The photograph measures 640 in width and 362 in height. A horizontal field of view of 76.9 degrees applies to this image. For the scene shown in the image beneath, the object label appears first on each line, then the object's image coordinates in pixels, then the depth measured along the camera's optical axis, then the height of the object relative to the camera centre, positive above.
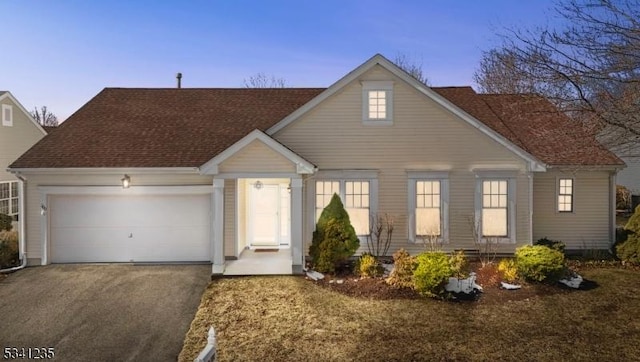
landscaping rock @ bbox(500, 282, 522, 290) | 10.37 -2.84
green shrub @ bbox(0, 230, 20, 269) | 12.72 -2.38
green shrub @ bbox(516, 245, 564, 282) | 10.52 -2.30
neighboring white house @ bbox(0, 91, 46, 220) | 19.05 +1.70
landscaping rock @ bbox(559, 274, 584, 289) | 10.59 -2.78
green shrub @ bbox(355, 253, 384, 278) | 11.40 -2.61
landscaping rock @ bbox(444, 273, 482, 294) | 9.98 -2.75
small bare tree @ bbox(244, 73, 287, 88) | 39.06 +9.26
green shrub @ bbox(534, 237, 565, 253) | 13.31 -2.25
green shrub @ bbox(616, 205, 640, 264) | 12.95 -2.20
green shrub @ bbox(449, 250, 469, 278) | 10.23 -2.28
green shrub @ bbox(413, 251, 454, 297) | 9.67 -2.39
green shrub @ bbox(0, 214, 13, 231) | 15.17 -1.79
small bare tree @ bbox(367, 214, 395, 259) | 13.07 -1.92
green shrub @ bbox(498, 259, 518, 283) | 10.98 -2.60
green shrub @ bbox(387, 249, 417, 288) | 10.32 -2.49
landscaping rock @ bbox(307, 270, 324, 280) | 11.29 -2.80
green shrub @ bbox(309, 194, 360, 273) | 11.60 -1.88
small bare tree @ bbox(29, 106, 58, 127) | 71.75 +10.87
